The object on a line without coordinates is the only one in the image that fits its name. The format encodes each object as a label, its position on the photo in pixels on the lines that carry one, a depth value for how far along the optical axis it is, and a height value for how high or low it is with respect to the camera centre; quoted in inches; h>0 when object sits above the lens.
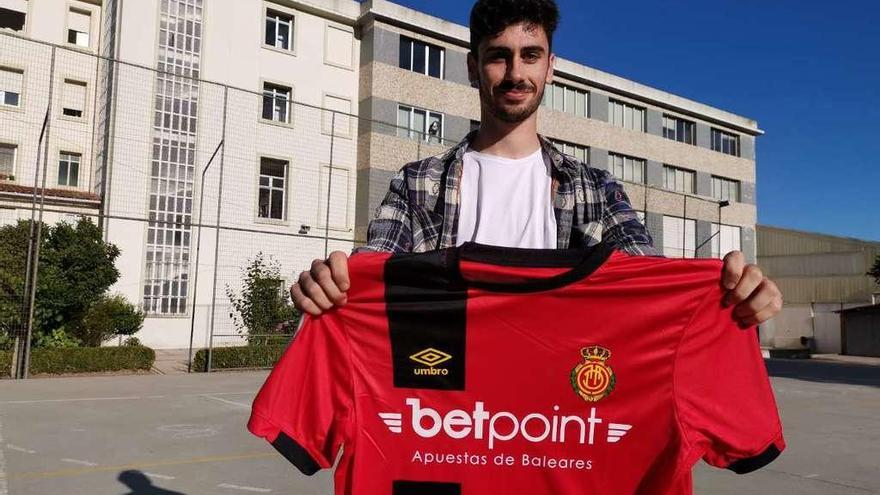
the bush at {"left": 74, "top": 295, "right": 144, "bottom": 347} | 642.8 -40.6
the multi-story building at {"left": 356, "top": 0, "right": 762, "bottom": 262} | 892.6 +271.5
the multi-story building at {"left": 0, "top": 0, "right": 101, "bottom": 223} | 729.0 +205.1
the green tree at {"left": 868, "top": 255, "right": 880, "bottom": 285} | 998.8 +46.8
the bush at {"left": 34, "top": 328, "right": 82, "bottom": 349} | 555.5 -53.1
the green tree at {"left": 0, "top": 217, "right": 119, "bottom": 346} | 515.8 +4.7
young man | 73.9 +12.6
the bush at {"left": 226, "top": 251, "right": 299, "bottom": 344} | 678.5 -25.7
